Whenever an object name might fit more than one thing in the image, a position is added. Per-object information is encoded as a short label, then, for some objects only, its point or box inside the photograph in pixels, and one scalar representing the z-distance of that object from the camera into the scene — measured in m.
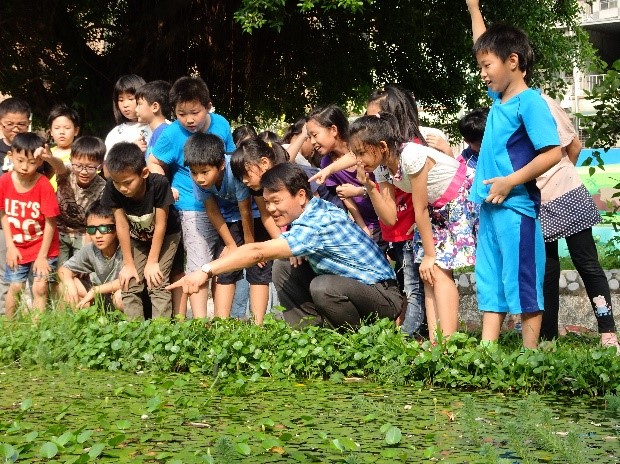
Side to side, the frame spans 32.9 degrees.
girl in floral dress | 5.81
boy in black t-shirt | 6.68
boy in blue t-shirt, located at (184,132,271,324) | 6.54
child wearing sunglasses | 7.13
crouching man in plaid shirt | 5.80
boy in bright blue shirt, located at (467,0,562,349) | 4.93
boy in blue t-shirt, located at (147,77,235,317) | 7.02
